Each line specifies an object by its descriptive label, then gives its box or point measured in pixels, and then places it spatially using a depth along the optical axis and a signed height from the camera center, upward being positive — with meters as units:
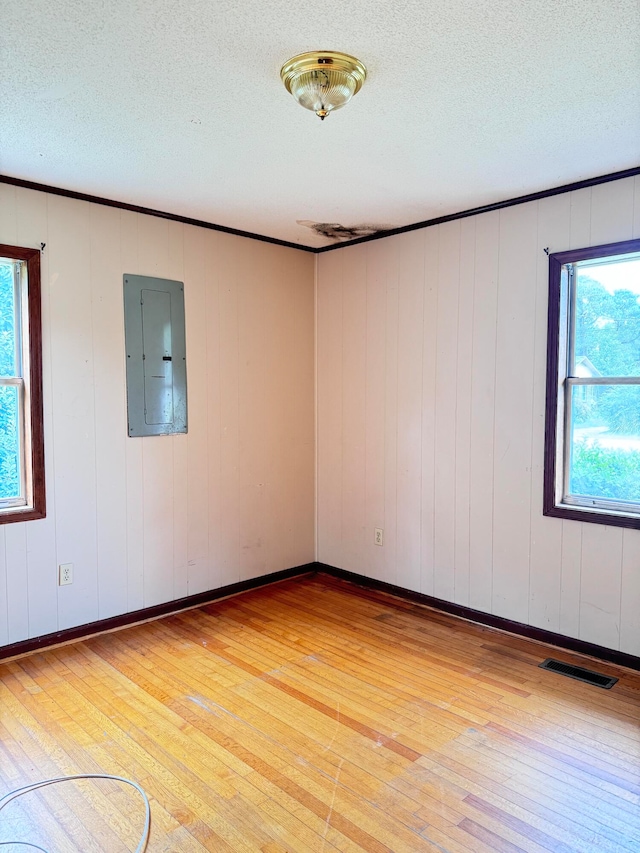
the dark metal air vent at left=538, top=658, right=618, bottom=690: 3.00 -1.45
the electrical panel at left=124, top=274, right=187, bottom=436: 3.73 +0.26
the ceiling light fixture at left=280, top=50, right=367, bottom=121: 2.07 +1.15
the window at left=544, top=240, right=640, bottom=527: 3.16 +0.05
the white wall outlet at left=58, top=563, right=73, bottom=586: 3.48 -1.05
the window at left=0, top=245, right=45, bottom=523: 3.30 +0.05
